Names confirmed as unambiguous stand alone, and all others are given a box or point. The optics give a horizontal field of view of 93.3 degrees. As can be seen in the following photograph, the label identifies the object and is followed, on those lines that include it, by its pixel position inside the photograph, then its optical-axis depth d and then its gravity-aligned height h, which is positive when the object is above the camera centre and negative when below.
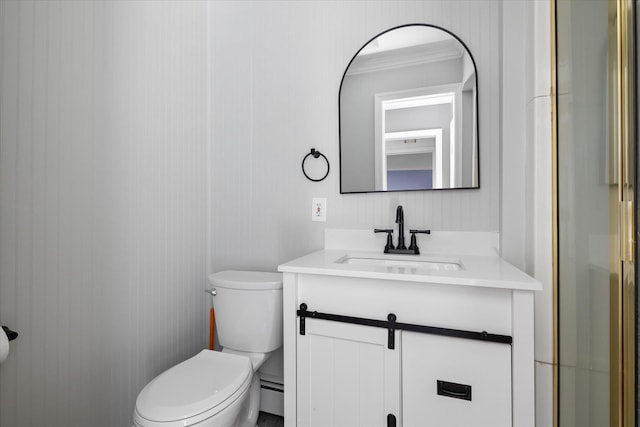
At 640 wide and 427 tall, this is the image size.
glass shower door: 0.66 +0.00
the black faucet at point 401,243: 1.38 -0.13
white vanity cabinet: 0.90 -0.43
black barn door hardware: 0.91 -0.37
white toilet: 0.96 -0.61
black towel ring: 1.61 +0.32
